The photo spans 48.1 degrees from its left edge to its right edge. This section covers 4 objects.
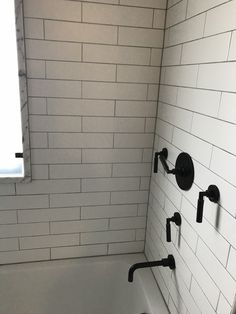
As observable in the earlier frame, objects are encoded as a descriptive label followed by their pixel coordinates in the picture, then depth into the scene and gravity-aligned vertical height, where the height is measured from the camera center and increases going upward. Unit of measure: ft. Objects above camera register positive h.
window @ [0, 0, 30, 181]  3.93 -0.42
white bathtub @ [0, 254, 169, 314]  5.01 -4.00
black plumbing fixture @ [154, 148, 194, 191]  3.42 -1.18
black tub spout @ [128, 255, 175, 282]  4.10 -2.78
